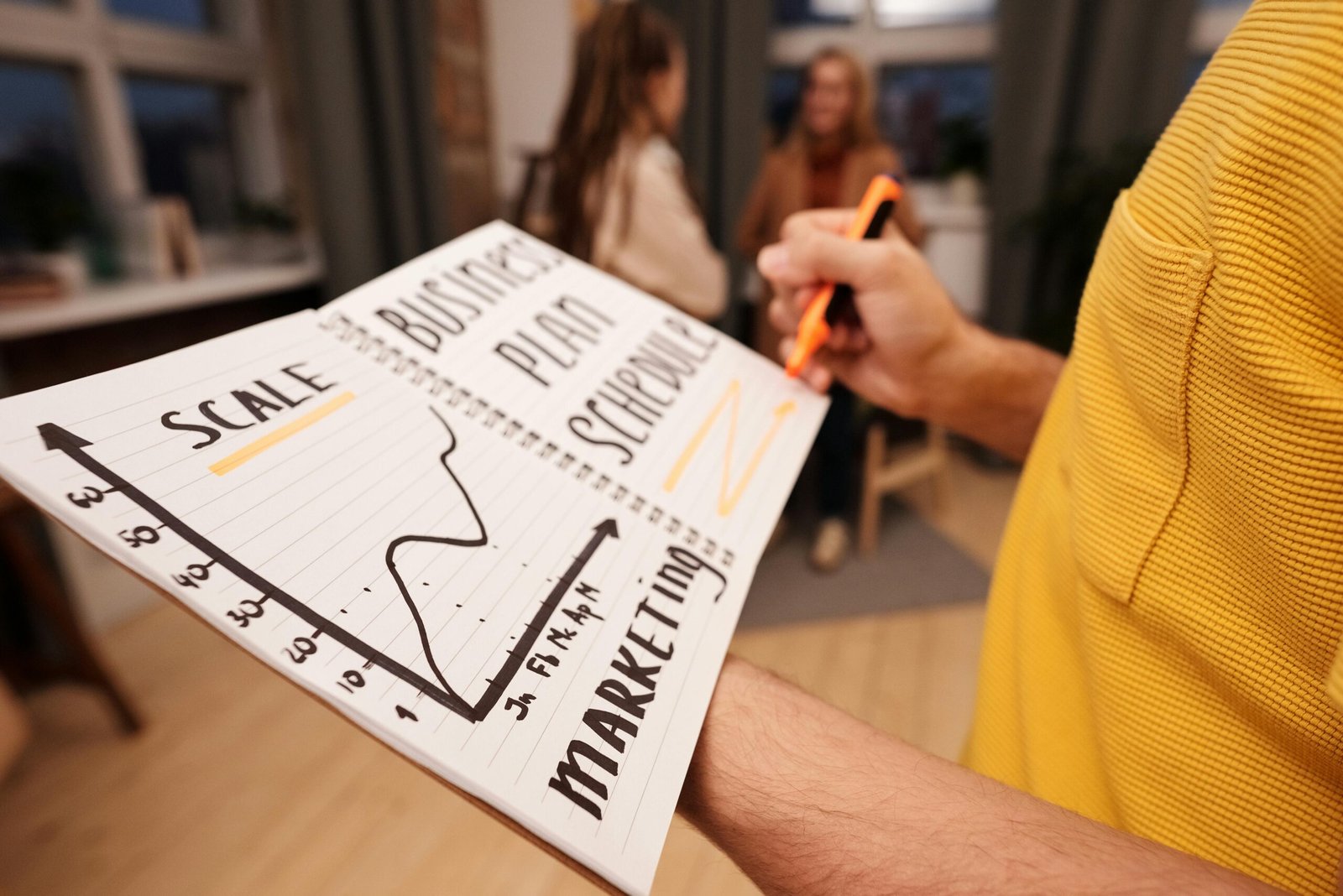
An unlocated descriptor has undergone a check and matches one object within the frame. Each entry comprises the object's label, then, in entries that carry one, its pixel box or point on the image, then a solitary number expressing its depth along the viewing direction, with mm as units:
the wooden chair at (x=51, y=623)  1251
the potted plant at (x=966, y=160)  2742
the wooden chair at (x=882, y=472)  2027
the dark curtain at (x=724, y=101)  2566
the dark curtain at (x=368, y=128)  1706
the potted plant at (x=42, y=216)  1495
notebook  232
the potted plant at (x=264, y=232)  1891
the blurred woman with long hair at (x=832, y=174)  2113
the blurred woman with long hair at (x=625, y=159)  1589
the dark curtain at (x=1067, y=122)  2273
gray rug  1783
